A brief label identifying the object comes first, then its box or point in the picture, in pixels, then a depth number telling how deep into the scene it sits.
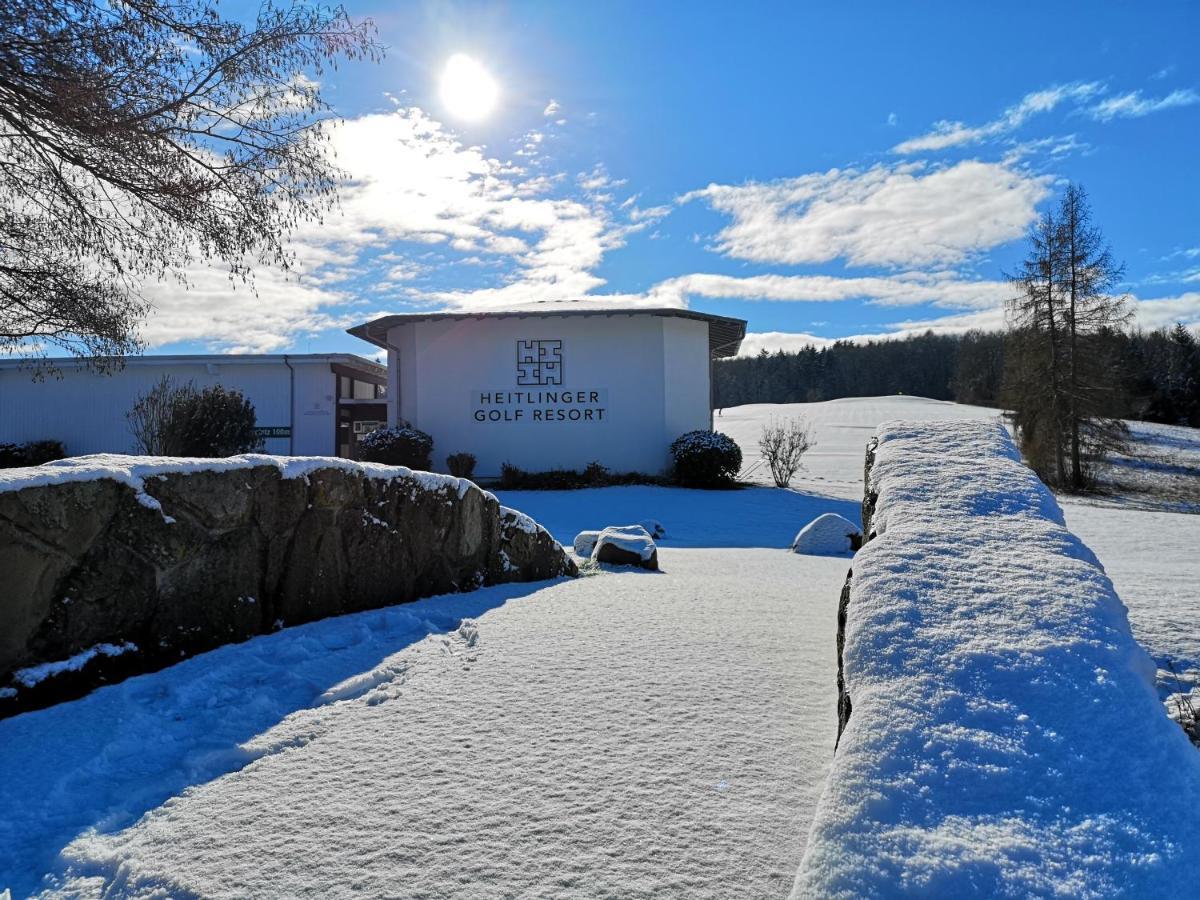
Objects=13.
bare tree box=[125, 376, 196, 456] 15.73
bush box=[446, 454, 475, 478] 19.23
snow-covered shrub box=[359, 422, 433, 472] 18.73
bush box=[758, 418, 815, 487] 20.80
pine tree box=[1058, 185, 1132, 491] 23.61
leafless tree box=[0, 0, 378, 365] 4.93
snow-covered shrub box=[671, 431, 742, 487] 18.62
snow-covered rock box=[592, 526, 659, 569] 7.06
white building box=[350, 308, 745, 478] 20.02
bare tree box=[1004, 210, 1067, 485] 23.84
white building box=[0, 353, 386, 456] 22.67
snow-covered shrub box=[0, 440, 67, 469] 20.75
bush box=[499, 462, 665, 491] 18.83
